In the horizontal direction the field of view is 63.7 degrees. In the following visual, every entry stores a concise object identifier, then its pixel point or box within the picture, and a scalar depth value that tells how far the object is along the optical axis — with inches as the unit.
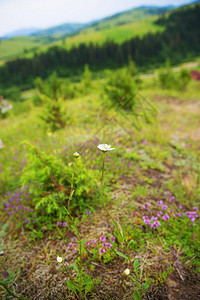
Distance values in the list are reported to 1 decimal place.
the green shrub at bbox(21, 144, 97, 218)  81.1
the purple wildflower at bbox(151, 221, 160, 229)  72.7
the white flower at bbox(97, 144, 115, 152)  41.3
